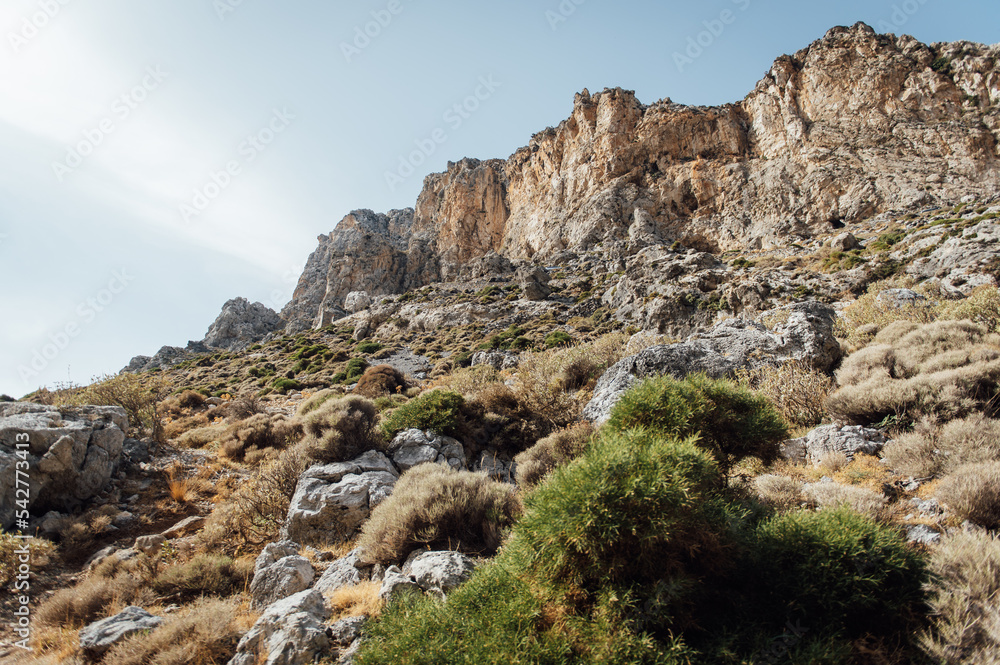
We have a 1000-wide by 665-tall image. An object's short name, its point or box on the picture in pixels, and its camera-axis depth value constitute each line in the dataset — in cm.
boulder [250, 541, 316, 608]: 485
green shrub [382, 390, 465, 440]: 902
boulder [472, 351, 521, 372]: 1828
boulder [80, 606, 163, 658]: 409
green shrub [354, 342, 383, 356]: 3769
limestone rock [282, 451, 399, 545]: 668
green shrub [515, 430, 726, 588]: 291
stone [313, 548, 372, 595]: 499
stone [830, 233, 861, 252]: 3219
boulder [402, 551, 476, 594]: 425
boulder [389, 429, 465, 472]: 816
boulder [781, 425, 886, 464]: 575
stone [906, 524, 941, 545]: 367
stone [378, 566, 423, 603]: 418
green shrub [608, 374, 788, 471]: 467
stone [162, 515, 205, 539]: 712
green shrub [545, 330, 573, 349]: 2905
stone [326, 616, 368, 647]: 389
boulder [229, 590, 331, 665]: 368
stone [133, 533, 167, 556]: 611
